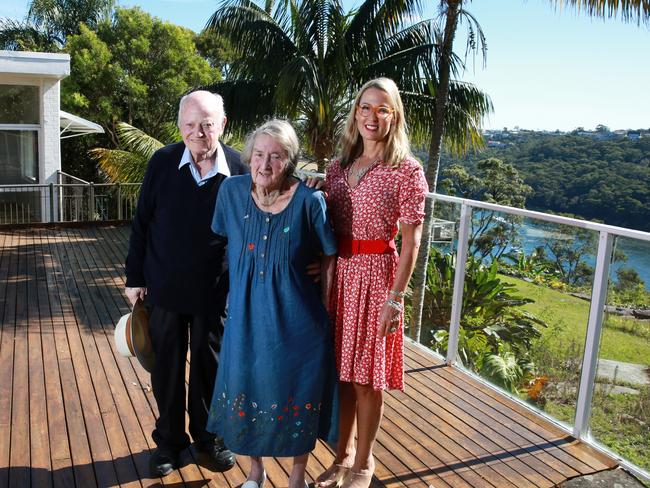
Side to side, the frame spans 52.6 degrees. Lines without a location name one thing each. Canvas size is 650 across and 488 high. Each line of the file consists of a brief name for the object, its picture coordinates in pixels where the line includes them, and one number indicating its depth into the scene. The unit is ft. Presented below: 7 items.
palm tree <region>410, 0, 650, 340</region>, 16.10
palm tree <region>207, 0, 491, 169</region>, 33.04
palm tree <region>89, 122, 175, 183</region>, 36.50
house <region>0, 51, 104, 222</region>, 36.47
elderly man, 8.66
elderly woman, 7.70
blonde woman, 7.98
